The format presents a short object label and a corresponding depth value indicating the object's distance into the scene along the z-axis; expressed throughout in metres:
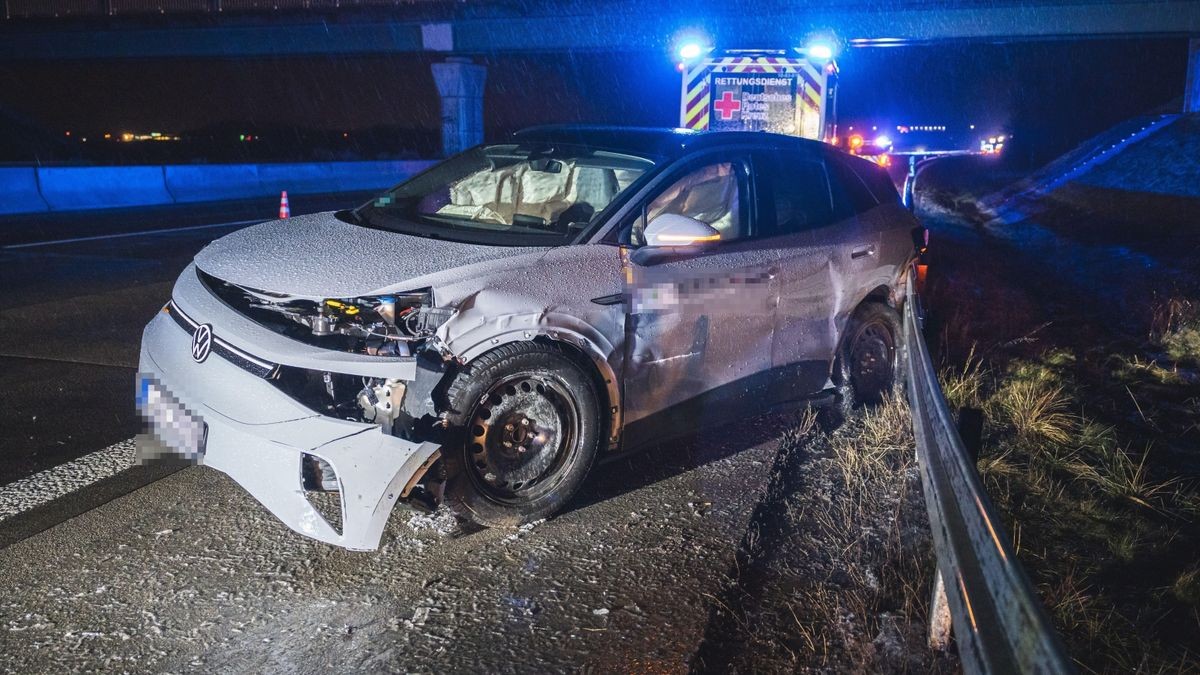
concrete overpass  28.59
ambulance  13.42
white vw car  3.85
